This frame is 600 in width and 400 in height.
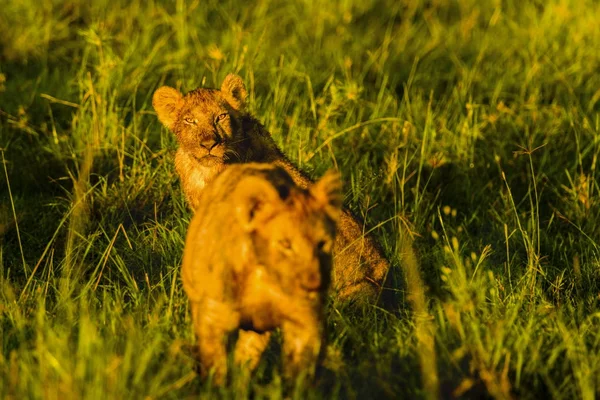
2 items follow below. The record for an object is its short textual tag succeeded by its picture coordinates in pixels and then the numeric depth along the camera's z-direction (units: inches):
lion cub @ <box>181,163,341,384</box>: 309.9
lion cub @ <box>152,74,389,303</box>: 481.1
